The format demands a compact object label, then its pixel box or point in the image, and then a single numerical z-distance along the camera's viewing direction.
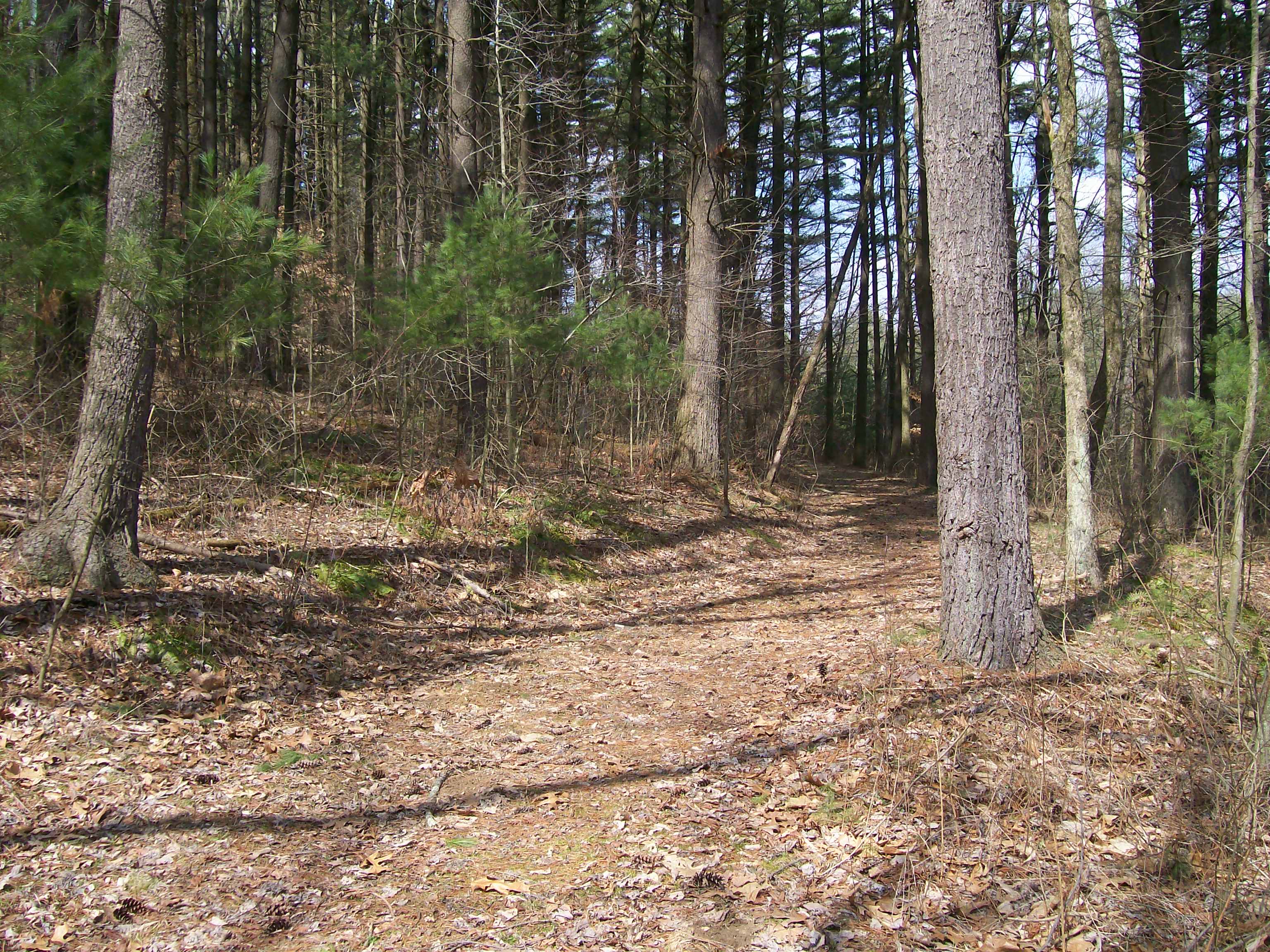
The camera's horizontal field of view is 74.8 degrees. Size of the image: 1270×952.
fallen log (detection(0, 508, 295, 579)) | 6.02
